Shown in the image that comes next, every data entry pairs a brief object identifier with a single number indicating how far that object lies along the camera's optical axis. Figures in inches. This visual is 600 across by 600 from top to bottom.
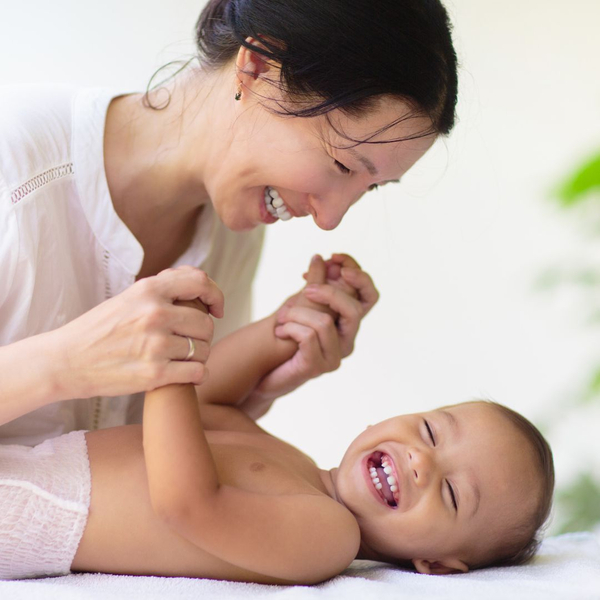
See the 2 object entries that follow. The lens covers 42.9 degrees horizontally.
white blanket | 39.0
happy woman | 42.4
